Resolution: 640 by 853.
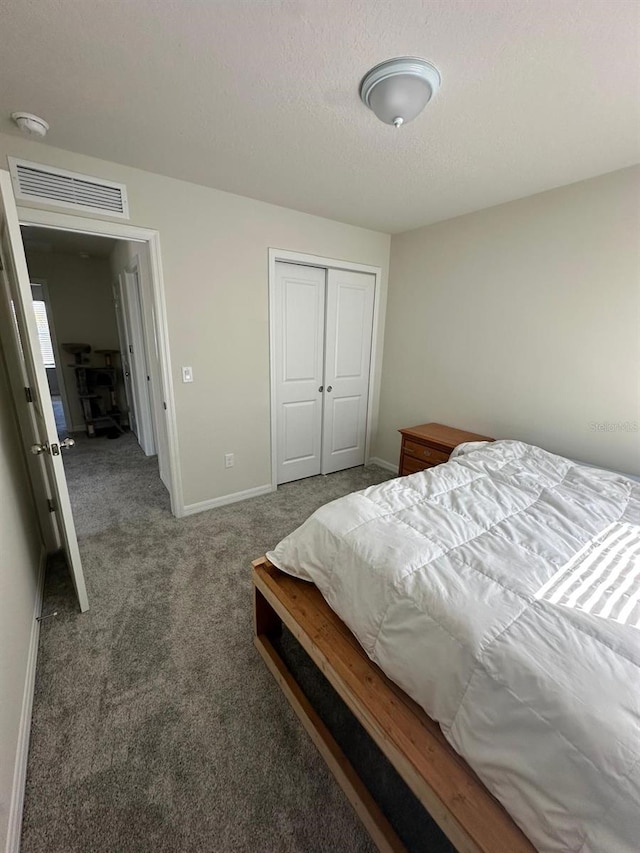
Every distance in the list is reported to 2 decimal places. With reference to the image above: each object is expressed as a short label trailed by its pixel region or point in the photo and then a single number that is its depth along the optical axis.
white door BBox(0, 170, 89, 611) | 1.40
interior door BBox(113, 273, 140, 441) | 4.04
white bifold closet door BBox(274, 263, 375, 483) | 3.00
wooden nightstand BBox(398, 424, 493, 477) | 2.63
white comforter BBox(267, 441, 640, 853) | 0.67
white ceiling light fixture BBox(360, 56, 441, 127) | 1.23
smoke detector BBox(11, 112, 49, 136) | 1.55
